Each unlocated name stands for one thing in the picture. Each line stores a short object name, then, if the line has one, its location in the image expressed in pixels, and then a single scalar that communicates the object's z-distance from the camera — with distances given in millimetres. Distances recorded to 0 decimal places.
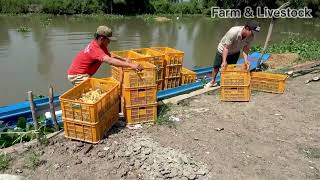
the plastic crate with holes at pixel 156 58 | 4697
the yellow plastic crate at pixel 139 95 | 3821
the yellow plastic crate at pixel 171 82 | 5236
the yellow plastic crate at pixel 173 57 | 5038
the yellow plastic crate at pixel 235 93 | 4832
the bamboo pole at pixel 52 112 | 3606
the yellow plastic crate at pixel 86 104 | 3292
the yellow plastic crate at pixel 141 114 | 3890
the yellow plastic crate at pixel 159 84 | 5092
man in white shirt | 4841
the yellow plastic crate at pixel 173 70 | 5153
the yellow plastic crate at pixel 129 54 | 4706
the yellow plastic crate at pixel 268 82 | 5207
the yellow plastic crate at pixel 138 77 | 3755
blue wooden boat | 4054
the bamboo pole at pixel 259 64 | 6854
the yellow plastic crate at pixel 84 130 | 3368
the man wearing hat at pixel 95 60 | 3591
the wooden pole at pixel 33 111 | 3581
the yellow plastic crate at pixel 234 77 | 4752
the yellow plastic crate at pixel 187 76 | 5579
